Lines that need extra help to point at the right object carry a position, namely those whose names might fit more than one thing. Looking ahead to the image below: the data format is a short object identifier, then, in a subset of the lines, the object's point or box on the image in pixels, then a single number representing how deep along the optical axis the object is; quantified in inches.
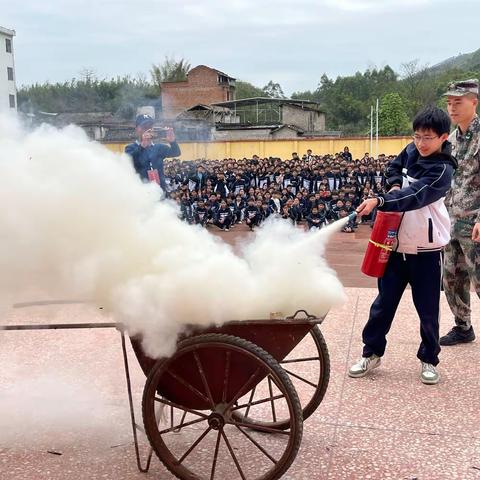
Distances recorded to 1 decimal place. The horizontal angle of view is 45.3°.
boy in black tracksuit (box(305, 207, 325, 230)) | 449.8
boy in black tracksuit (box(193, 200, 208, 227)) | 490.6
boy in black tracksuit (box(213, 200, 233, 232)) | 479.8
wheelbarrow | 90.9
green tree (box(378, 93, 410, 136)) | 1411.2
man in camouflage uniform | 143.8
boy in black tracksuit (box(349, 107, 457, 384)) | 126.5
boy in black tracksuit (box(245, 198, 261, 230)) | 467.2
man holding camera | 225.1
